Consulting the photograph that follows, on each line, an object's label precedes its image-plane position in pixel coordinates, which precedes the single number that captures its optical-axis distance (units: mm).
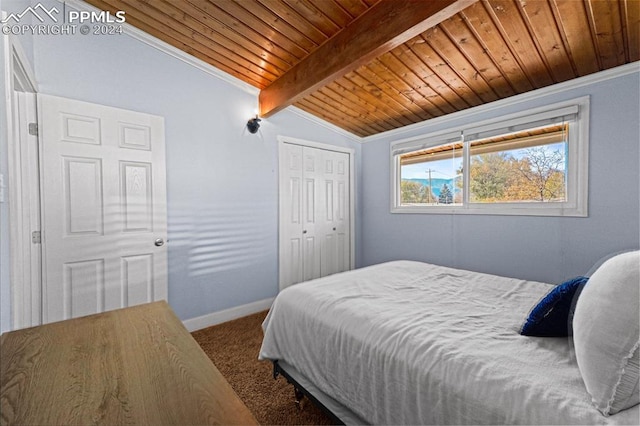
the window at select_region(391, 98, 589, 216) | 2469
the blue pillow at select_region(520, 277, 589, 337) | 1096
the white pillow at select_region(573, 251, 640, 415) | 752
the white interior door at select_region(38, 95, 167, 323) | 2064
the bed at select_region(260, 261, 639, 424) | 863
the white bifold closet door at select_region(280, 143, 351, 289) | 3533
